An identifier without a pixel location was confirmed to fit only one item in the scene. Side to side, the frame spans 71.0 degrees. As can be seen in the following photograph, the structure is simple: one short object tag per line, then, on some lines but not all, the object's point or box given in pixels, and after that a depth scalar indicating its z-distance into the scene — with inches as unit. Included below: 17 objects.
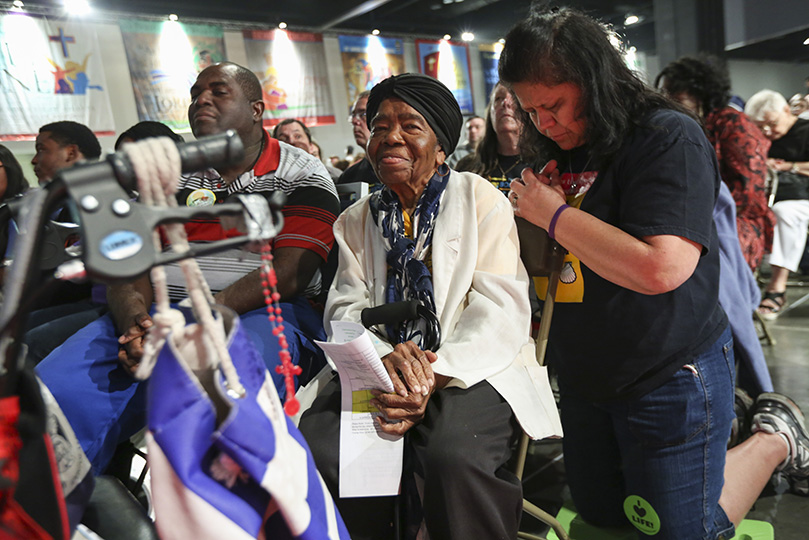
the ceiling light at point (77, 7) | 275.6
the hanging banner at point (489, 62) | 442.6
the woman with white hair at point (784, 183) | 175.9
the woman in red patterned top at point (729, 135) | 110.2
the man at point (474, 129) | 199.0
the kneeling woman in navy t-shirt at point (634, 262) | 50.3
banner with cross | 255.6
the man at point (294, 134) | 186.1
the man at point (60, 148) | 110.0
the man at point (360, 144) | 127.3
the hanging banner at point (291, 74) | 332.8
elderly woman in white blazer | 52.8
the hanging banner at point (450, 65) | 413.4
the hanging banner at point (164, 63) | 295.9
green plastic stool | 67.7
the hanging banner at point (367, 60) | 377.4
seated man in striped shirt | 59.2
